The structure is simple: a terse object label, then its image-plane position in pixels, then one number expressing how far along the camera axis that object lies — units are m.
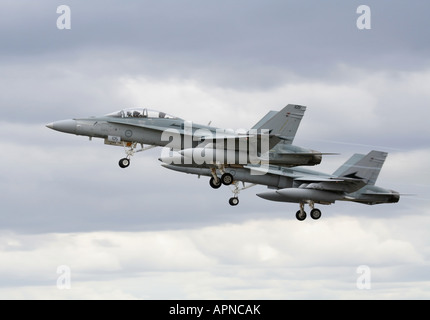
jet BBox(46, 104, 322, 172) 66.00
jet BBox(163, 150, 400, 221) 81.38
